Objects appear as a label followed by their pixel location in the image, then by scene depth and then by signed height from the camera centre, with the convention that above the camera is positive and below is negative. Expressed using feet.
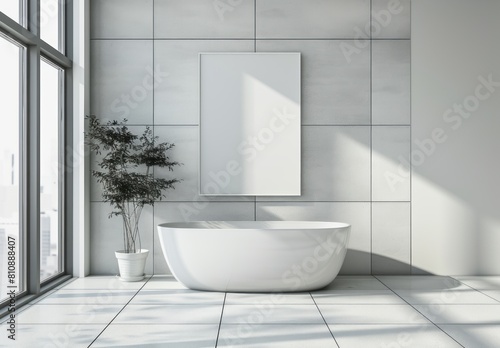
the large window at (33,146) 12.12 +0.57
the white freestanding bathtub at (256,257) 13.57 -2.29
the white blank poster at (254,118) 16.74 +1.62
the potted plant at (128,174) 15.46 -0.16
